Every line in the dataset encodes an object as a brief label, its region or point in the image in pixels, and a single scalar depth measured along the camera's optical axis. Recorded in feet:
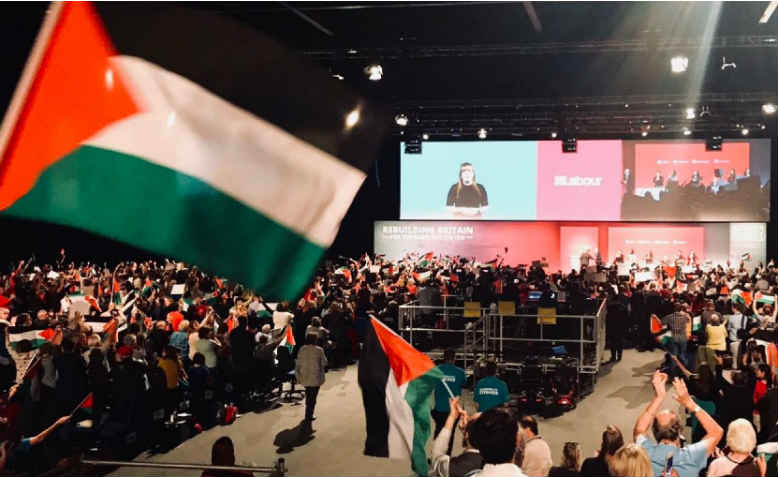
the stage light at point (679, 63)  42.01
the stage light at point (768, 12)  32.92
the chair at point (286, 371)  37.47
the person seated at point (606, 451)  15.90
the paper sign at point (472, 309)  41.78
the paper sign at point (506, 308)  40.83
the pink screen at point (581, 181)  83.05
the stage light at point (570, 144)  70.64
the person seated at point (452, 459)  15.43
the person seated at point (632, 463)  13.76
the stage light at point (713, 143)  72.28
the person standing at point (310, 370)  32.27
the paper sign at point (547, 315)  39.52
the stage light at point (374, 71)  45.47
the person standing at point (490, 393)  25.57
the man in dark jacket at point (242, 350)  34.12
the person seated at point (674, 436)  14.99
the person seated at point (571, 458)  15.91
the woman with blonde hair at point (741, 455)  14.57
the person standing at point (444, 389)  26.16
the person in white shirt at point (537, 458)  15.83
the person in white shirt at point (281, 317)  39.42
